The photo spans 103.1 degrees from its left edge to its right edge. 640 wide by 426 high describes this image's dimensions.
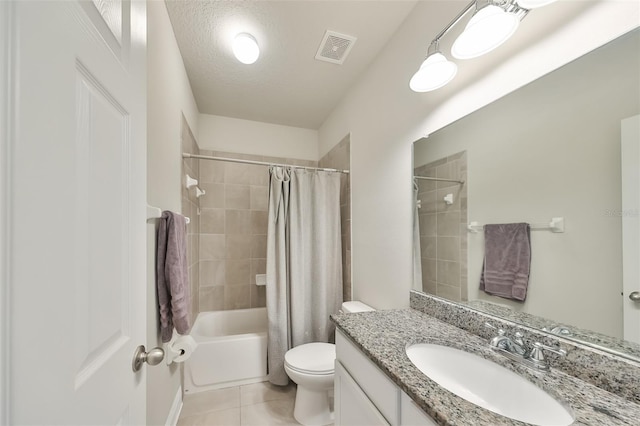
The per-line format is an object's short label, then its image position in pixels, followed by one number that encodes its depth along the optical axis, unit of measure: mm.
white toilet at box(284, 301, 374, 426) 1588
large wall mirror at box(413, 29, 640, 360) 720
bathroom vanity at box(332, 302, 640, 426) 600
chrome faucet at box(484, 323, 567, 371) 793
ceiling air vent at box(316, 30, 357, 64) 1662
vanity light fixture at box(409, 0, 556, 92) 849
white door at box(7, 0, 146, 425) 326
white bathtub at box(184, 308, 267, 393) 1974
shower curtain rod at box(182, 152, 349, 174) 1969
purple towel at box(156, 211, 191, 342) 1354
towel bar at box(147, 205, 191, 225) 1128
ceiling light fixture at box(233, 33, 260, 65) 1621
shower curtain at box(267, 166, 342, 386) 2068
